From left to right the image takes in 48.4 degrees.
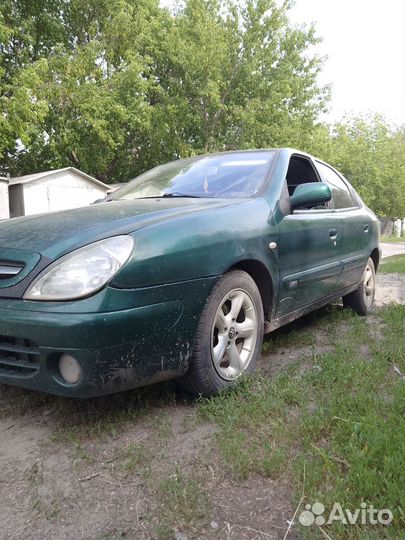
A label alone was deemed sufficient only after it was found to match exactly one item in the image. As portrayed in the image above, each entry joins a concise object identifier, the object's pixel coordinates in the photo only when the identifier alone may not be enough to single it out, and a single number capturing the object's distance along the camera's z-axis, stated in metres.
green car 1.88
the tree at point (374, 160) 37.81
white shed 12.94
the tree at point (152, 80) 17.01
